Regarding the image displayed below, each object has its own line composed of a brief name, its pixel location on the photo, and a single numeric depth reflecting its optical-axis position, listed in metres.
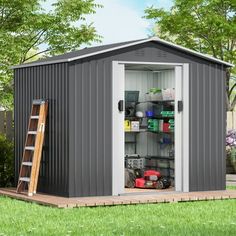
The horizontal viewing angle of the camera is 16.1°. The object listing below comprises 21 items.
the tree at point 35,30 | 23.36
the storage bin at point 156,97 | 14.97
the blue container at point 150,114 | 15.19
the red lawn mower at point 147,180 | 14.34
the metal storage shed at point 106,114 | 12.98
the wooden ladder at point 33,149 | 13.40
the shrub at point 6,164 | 15.34
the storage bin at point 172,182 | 14.53
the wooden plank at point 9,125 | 16.23
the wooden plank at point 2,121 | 16.38
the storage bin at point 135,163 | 15.15
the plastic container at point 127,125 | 15.06
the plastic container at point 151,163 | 15.29
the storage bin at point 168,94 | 14.54
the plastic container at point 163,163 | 14.91
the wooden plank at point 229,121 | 21.16
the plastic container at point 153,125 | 15.02
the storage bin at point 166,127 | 14.70
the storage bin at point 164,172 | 14.88
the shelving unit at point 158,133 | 14.82
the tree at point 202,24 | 24.53
